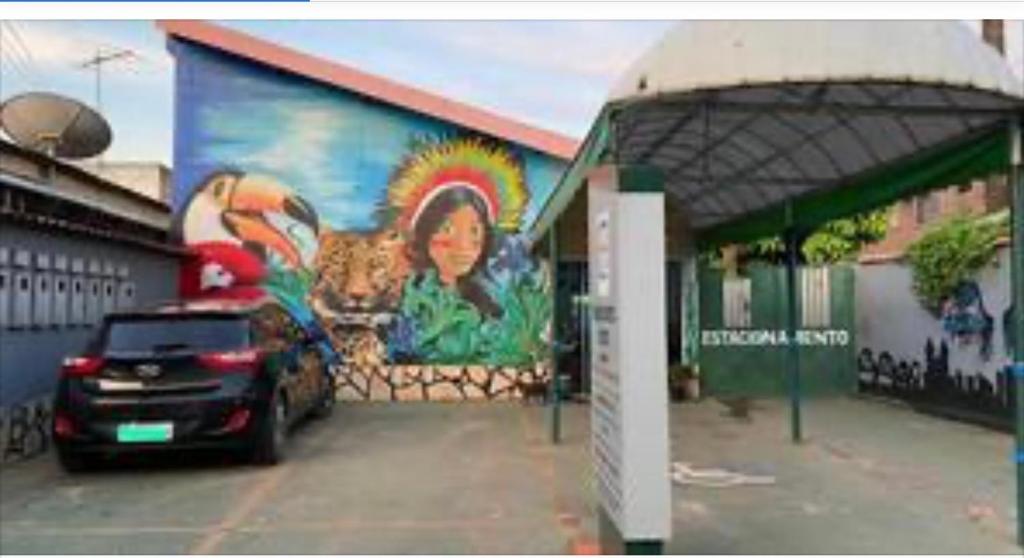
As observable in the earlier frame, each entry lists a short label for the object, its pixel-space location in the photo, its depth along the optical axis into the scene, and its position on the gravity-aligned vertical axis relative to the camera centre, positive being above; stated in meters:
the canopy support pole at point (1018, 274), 8.12 +0.32
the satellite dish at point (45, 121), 17.06 +2.83
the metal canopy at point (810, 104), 7.37 +1.52
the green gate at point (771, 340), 19.91 -0.21
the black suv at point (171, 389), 10.85 -0.51
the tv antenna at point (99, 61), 29.42 +6.32
